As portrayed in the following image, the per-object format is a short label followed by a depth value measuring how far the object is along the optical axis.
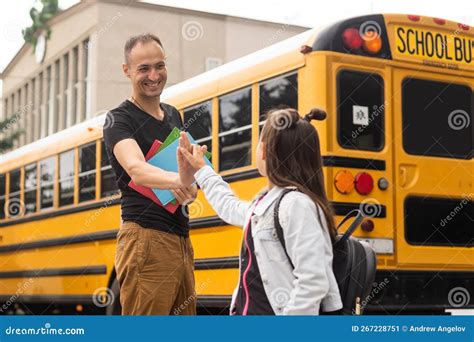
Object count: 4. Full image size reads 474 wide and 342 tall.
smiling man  2.87
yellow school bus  5.05
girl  2.13
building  15.98
